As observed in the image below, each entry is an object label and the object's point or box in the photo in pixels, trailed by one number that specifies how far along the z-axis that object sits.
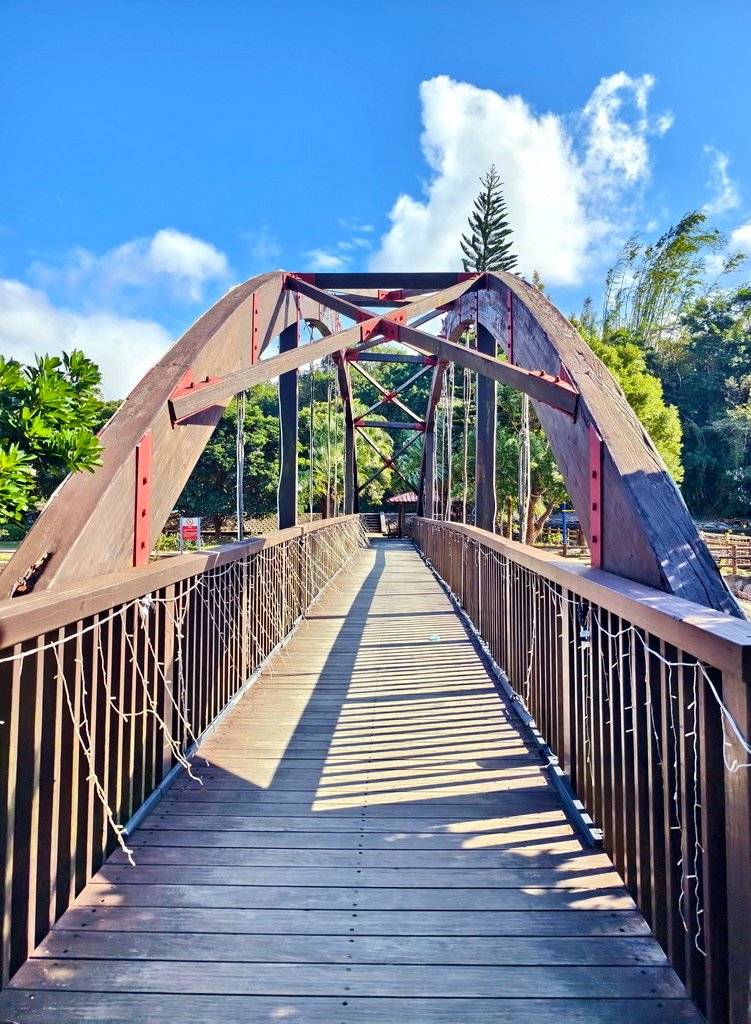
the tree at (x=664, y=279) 34.09
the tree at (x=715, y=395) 25.91
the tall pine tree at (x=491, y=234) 27.36
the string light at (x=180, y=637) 1.51
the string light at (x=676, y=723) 1.09
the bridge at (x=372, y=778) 1.18
